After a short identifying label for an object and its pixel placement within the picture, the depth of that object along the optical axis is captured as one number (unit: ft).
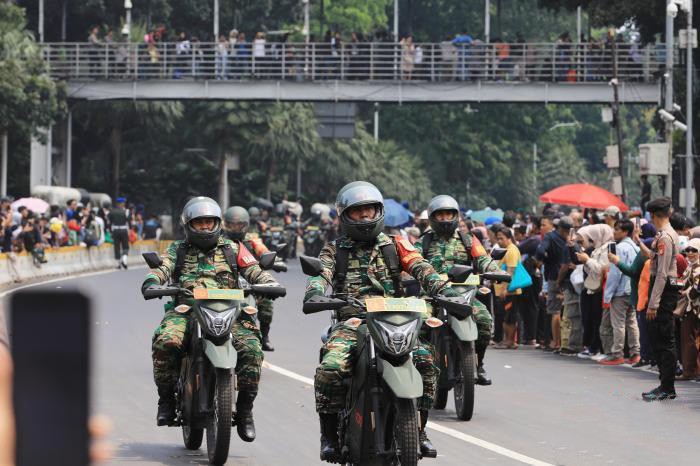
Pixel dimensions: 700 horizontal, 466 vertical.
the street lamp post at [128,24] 198.39
